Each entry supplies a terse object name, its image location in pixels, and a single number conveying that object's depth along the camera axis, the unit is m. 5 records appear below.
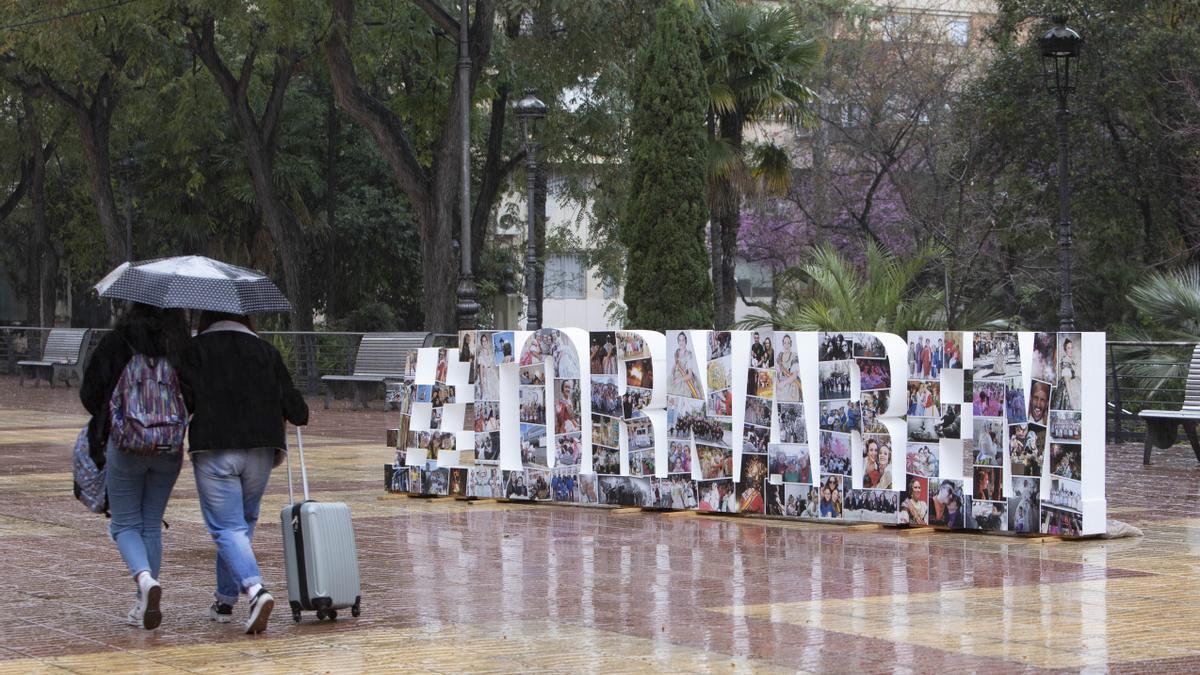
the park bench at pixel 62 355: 32.77
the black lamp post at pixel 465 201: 22.81
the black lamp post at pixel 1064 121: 18.28
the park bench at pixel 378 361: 25.78
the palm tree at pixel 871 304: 21.03
